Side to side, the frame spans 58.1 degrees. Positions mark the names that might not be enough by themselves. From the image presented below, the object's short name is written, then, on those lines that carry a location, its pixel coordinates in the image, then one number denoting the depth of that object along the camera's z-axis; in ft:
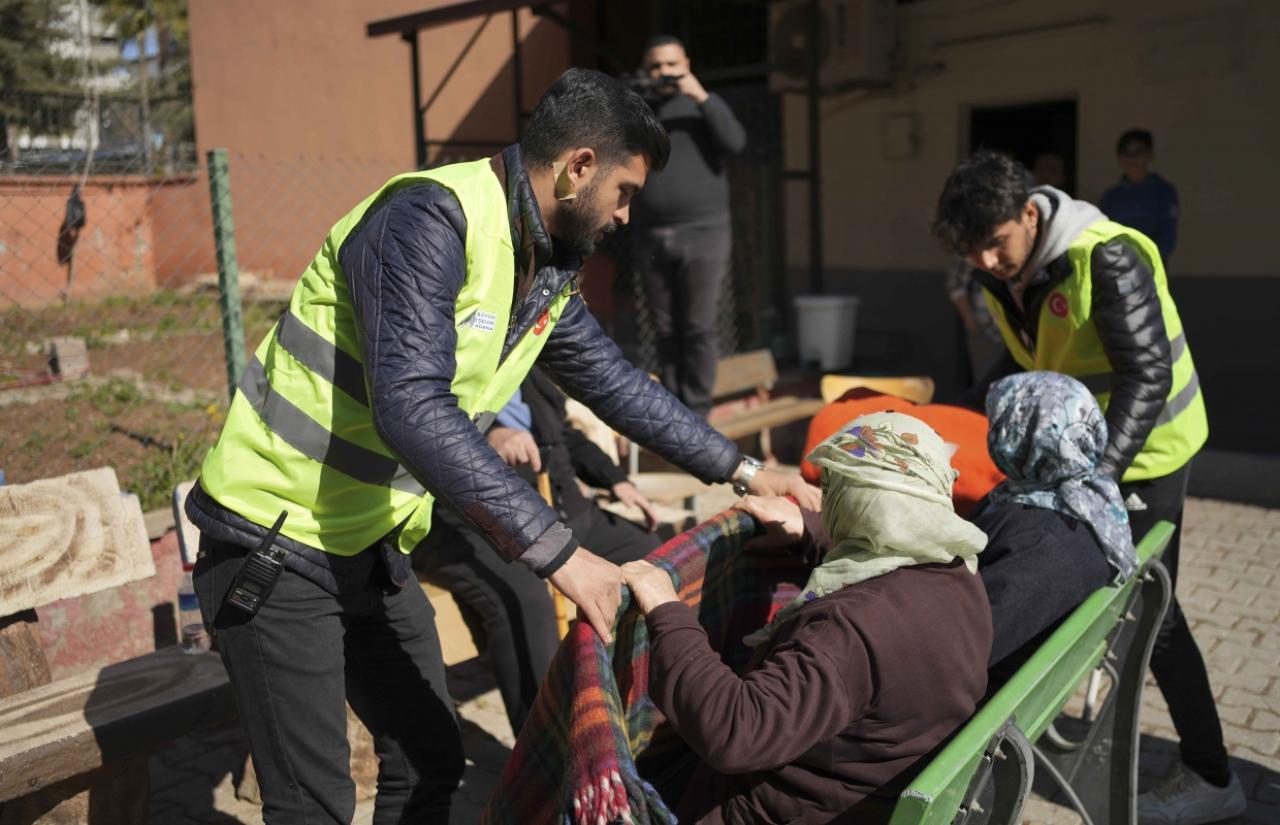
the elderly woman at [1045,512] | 7.87
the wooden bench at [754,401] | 22.47
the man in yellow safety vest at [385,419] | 6.04
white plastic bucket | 28.55
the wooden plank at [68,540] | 10.49
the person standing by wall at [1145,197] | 23.84
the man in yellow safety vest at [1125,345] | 9.53
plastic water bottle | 11.14
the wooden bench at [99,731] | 8.93
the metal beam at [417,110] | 28.50
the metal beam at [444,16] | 28.96
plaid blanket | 5.38
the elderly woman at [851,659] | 5.87
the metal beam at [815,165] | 28.40
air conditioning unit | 29.91
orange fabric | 10.19
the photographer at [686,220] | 19.97
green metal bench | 5.67
